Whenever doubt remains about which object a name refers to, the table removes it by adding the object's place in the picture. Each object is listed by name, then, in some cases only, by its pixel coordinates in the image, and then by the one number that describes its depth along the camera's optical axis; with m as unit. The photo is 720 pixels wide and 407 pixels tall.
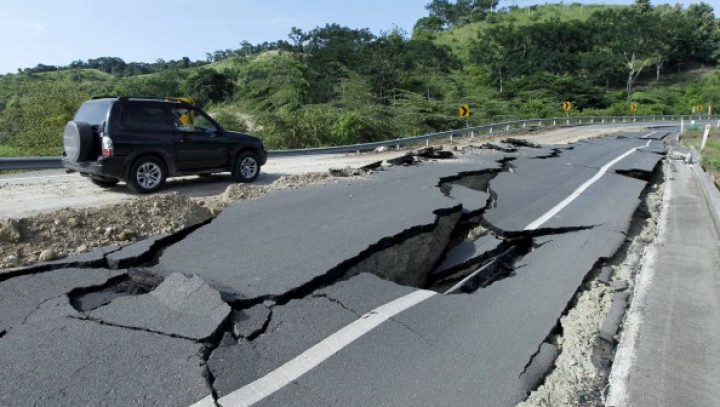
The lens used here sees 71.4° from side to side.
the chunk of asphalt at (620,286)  5.00
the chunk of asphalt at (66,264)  4.44
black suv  8.77
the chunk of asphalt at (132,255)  4.82
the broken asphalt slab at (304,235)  4.56
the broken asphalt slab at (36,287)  3.68
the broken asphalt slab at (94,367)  2.76
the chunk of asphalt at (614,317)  4.00
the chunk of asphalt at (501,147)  15.60
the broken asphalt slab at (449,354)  2.95
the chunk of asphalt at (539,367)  3.22
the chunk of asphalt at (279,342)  3.03
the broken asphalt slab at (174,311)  3.48
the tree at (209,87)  52.25
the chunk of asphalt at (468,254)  6.28
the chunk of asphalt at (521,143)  17.55
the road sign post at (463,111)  26.81
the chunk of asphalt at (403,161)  12.25
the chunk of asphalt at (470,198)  7.91
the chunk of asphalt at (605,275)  5.23
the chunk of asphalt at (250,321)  3.53
